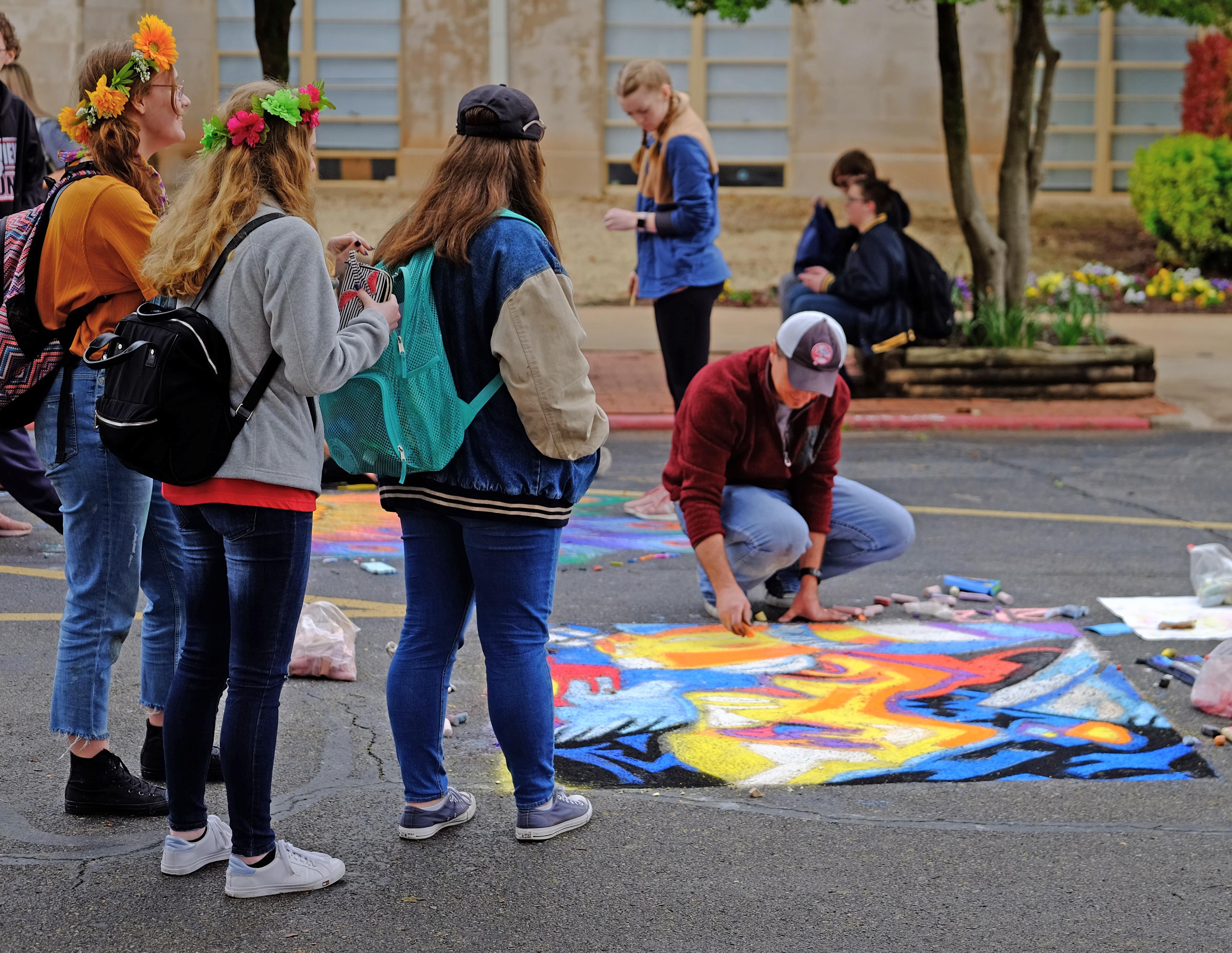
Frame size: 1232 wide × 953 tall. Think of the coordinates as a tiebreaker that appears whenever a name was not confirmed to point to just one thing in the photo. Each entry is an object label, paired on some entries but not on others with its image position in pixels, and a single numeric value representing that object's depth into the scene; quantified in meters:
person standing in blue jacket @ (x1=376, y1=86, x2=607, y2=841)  3.36
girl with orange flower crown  3.55
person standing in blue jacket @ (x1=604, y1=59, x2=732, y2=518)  7.44
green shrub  16.39
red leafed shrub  17.39
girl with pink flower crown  3.10
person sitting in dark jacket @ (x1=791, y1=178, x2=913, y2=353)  10.33
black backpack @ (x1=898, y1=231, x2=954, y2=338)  10.65
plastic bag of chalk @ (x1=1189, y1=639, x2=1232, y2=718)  4.62
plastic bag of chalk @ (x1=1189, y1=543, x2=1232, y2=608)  5.88
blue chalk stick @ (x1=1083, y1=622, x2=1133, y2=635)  5.55
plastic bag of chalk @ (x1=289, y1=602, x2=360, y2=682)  4.89
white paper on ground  5.52
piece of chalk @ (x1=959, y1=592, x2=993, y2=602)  6.07
